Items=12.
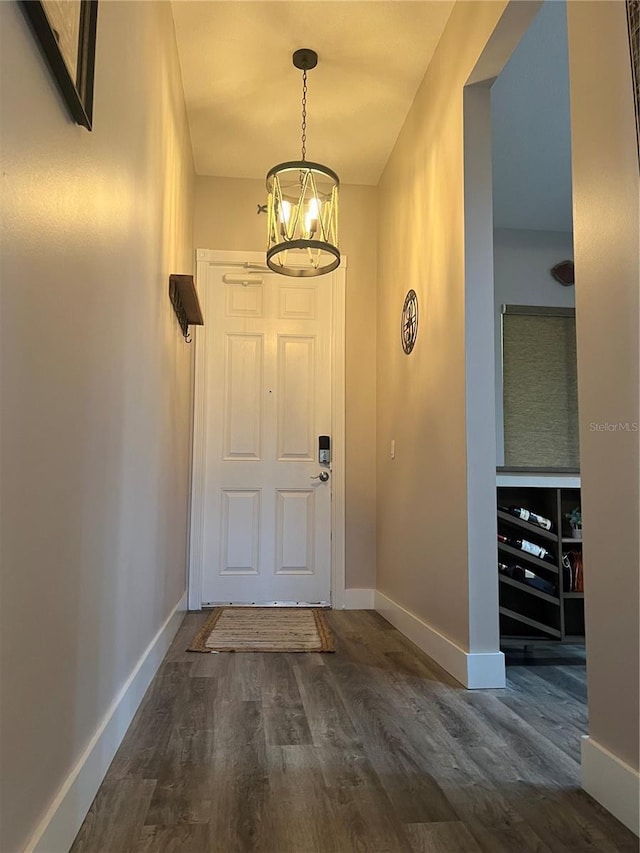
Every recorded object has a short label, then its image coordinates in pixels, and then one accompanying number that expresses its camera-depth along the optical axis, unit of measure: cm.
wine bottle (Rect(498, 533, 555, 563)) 288
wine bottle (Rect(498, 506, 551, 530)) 291
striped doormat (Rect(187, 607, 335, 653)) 303
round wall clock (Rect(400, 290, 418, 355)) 337
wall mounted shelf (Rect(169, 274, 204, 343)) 291
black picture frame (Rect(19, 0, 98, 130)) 103
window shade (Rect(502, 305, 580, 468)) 439
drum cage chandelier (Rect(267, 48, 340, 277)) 274
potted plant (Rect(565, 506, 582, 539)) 300
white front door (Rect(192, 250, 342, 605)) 413
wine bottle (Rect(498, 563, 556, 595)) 286
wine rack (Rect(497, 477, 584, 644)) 286
